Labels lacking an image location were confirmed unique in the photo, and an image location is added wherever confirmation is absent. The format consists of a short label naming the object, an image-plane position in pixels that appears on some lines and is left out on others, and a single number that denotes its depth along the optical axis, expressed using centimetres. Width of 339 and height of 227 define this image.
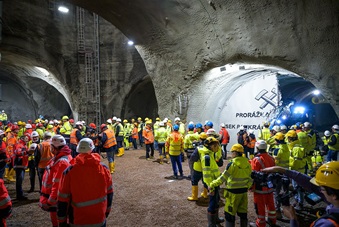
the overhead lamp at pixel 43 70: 2119
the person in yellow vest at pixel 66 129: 1151
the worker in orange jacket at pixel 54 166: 386
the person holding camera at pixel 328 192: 175
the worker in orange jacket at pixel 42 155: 648
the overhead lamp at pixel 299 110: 1809
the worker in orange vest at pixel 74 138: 958
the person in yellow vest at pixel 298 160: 637
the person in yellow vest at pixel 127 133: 1703
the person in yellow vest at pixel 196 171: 622
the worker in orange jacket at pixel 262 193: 472
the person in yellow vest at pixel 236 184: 436
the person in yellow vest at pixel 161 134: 1126
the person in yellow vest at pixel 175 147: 863
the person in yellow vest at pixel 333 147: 870
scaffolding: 1944
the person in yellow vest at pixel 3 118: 2078
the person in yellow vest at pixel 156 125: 1313
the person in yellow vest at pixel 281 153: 599
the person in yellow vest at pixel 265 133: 1082
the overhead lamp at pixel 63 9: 1771
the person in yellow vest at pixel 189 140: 826
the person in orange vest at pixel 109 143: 945
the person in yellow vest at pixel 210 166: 489
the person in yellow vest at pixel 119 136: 1377
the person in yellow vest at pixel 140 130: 1764
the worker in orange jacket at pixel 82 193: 314
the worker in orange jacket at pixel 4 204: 348
